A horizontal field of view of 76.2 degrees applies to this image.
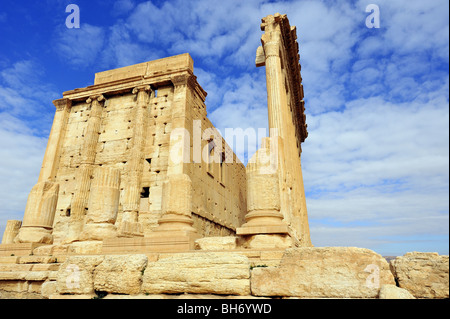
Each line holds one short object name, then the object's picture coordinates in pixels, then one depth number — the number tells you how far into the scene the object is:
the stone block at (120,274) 4.37
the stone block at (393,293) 3.22
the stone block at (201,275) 4.04
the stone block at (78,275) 4.61
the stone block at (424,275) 3.51
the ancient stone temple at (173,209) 3.92
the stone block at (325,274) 3.65
